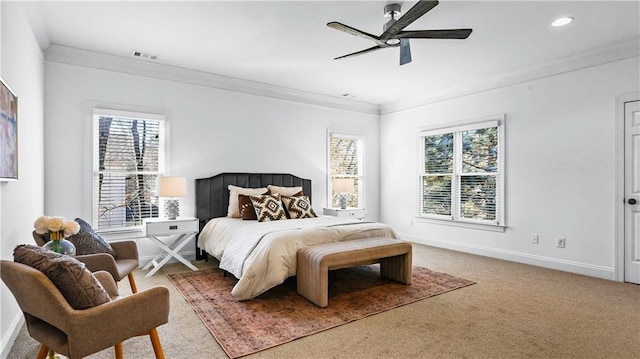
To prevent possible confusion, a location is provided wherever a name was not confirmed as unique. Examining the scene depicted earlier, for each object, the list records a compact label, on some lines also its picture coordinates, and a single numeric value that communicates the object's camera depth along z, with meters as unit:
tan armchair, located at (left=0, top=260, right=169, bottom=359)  1.62
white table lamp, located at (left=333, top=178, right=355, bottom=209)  5.93
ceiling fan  2.72
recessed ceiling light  3.27
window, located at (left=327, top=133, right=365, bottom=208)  6.42
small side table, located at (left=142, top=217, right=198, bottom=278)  4.07
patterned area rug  2.58
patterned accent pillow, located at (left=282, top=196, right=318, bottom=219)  4.73
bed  3.23
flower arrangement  2.29
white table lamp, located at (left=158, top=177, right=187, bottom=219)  4.25
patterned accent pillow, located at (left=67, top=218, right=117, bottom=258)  2.97
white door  3.87
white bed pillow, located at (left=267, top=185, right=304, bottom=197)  5.13
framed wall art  2.22
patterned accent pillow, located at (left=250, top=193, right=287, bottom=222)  4.45
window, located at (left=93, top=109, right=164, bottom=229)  4.31
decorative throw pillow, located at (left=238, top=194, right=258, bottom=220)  4.55
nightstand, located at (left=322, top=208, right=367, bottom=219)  5.86
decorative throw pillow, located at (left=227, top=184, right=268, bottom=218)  4.76
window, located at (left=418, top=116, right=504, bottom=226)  5.18
